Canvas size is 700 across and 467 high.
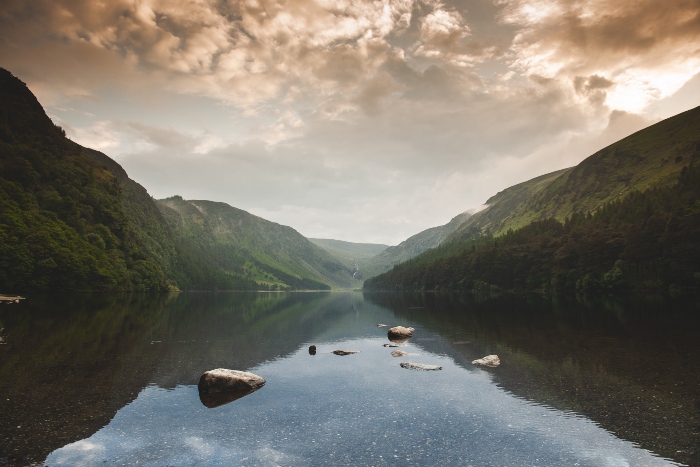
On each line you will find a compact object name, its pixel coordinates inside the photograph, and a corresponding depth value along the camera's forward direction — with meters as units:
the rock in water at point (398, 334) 47.41
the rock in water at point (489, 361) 29.80
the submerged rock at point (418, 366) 29.34
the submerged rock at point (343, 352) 38.06
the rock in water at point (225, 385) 22.41
